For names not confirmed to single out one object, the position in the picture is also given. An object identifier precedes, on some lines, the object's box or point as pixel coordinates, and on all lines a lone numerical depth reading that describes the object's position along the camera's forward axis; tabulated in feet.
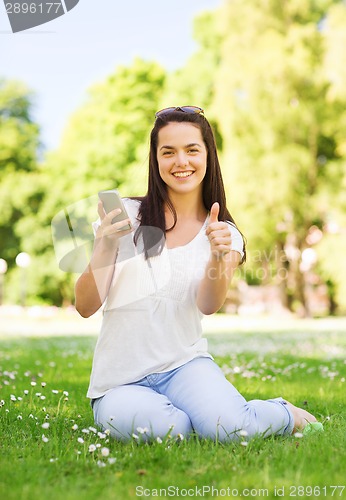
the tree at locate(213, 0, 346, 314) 82.02
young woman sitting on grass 11.53
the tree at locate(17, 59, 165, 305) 95.40
